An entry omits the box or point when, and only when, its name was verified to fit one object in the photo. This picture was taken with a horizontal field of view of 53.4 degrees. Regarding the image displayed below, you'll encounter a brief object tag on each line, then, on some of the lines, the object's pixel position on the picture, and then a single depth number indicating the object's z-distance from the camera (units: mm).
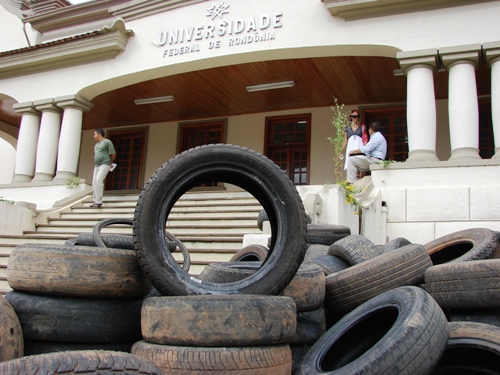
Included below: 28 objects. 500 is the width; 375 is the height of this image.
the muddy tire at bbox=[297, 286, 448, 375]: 2926
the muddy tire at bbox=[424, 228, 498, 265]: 5377
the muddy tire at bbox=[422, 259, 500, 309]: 3914
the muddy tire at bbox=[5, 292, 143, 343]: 3613
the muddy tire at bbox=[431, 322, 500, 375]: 3113
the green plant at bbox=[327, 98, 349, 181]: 10375
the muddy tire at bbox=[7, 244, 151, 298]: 3680
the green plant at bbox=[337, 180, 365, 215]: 8336
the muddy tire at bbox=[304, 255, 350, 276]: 5293
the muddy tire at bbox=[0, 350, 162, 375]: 2053
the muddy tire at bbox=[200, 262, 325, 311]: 3904
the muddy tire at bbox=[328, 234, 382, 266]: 5434
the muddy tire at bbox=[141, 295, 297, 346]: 3014
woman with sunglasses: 10547
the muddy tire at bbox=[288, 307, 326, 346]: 3875
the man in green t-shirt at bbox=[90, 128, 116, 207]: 12023
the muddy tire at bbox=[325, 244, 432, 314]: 4332
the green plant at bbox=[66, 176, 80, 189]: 13484
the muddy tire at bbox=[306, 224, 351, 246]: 6848
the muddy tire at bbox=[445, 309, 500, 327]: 3898
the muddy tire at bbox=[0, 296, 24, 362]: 2990
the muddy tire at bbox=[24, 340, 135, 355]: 3619
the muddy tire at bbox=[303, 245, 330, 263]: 6227
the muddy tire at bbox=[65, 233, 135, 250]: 5205
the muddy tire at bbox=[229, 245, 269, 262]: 6027
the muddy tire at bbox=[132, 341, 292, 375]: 2922
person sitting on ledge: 10219
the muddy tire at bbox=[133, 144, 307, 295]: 3592
